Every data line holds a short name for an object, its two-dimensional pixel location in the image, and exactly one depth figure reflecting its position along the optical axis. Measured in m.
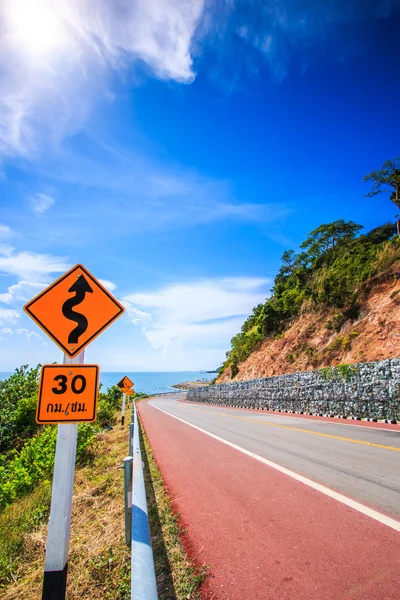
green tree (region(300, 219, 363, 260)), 47.34
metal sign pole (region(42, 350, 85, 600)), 2.36
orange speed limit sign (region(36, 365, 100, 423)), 2.77
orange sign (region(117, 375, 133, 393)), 20.03
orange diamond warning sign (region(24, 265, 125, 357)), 3.04
